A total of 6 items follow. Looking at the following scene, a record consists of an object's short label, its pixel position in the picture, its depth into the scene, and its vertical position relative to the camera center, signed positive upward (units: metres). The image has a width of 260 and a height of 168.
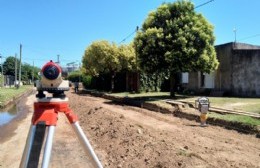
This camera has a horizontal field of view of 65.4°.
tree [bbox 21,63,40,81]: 59.57 +3.77
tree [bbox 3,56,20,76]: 59.37 +5.41
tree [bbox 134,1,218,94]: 12.48 +2.81
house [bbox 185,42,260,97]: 13.39 +1.05
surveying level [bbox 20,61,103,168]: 1.86 -0.25
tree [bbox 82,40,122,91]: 22.17 +3.12
